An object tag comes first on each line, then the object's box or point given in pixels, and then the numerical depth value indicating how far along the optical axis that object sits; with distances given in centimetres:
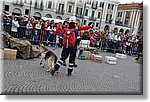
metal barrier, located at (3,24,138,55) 898
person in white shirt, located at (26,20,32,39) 953
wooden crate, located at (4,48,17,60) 640
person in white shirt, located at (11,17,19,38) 895
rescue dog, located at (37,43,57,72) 590
